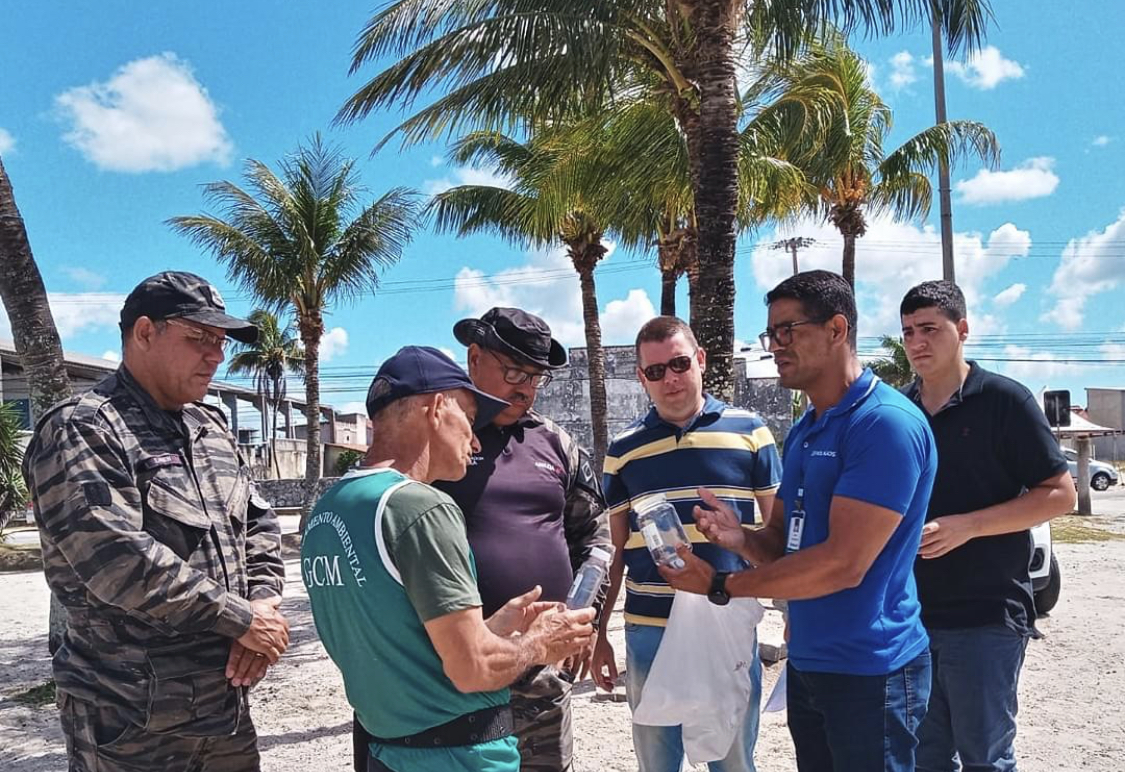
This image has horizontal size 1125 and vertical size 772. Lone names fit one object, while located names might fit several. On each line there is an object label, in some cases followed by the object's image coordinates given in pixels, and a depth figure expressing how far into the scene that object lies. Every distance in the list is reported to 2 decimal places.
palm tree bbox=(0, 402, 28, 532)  17.98
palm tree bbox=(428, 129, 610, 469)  13.86
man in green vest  1.97
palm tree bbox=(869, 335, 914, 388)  49.25
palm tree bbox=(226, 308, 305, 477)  46.38
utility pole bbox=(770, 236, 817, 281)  51.56
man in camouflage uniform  2.68
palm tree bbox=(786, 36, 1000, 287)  15.63
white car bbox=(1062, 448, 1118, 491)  32.62
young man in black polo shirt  3.17
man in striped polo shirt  3.44
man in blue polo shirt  2.43
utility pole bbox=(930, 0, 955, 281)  15.31
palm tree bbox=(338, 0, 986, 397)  7.03
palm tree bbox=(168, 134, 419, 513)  19.41
